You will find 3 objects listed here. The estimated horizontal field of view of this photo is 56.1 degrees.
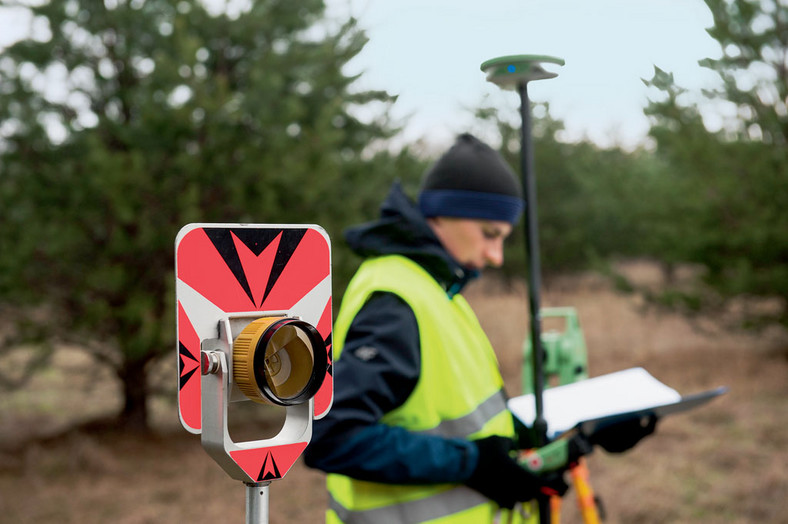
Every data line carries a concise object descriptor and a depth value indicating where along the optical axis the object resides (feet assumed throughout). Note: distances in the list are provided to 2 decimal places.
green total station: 8.54
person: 5.43
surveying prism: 3.21
